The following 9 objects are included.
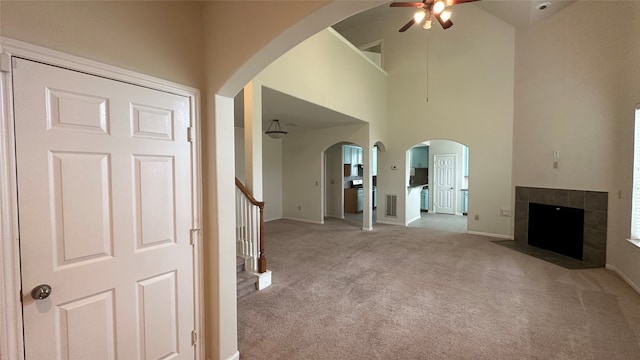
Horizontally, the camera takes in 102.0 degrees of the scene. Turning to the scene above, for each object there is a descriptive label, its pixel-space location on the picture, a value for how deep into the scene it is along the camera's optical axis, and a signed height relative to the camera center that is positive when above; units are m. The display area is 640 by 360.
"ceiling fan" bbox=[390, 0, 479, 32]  3.41 +2.24
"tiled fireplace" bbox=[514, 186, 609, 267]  3.79 -0.64
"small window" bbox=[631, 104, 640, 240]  3.15 -0.18
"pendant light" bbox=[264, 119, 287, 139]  5.75 +1.12
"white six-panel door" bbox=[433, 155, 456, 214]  8.27 -0.39
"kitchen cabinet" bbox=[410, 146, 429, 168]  9.42 +0.56
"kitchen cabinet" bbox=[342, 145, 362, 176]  7.87 +0.51
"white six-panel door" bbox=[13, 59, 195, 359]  1.12 -0.21
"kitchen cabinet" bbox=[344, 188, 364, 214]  8.45 -0.93
